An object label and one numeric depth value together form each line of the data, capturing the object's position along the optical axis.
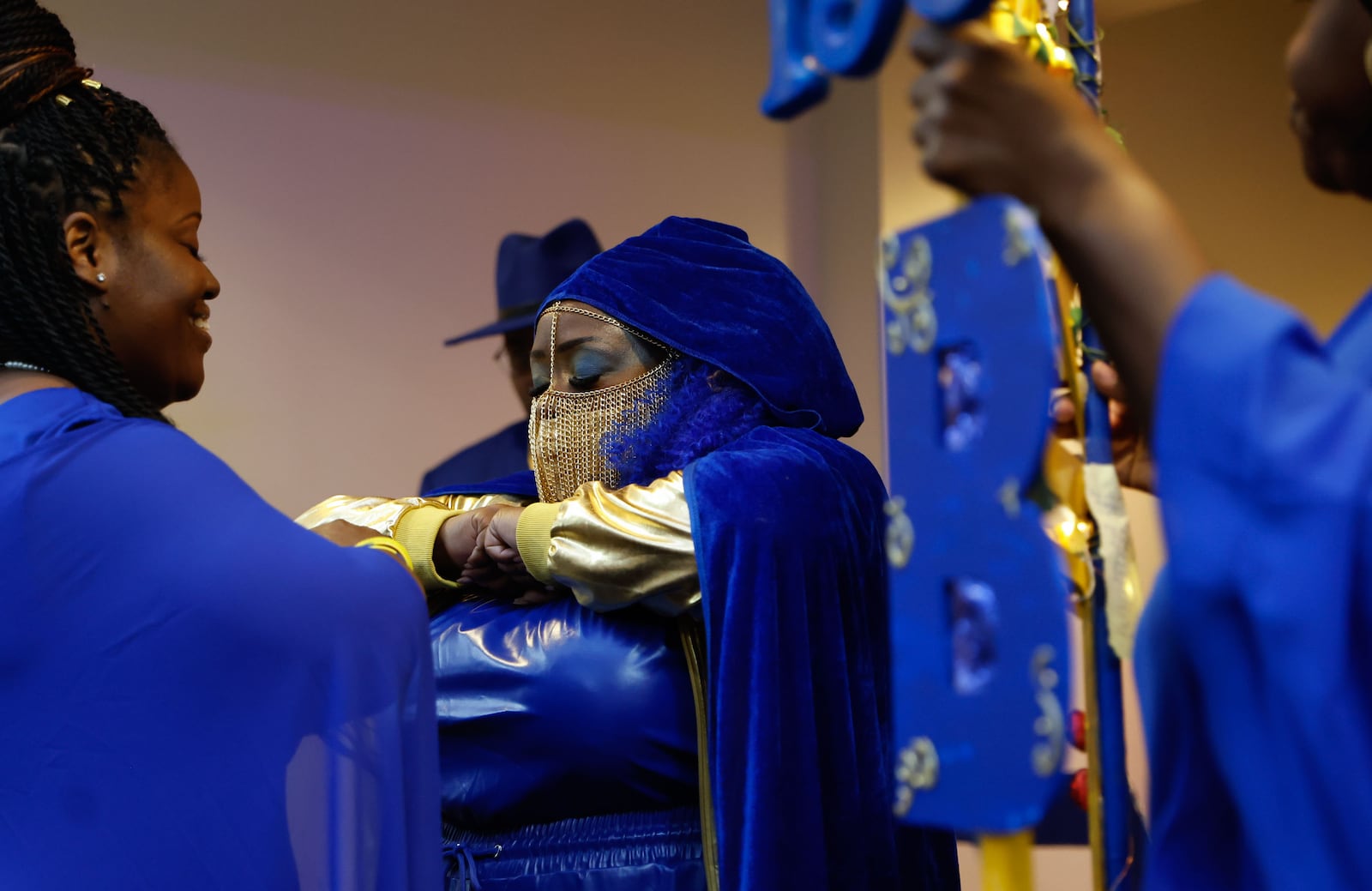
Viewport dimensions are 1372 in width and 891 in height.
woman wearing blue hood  1.64
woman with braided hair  1.19
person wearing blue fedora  3.26
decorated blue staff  0.81
